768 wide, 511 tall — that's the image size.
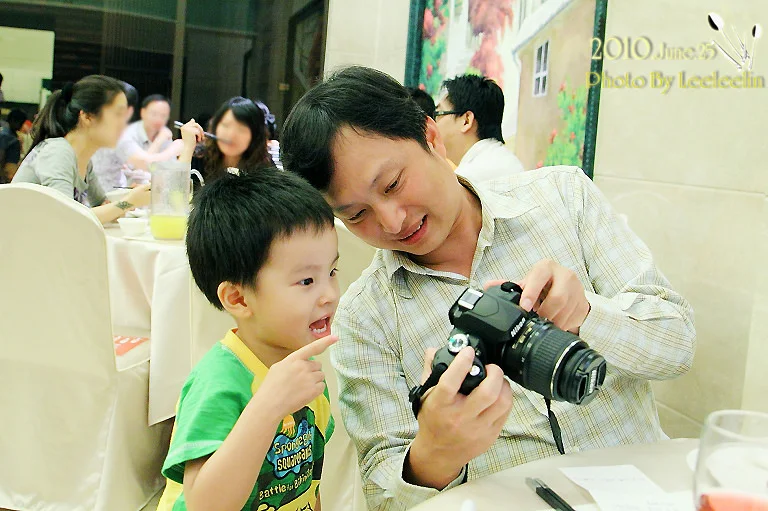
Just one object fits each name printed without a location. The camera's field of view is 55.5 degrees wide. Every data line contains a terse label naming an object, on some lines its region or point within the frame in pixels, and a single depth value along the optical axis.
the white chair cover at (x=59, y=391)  1.88
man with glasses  2.87
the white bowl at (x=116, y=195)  3.33
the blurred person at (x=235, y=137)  3.49
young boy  0.93
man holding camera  1.07
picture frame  2.31
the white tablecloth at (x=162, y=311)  1.85
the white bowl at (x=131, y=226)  2.55
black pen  0.74
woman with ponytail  2.94
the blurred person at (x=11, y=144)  4.87
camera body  0.77
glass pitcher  2.47
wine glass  0.56
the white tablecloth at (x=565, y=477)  0.75
